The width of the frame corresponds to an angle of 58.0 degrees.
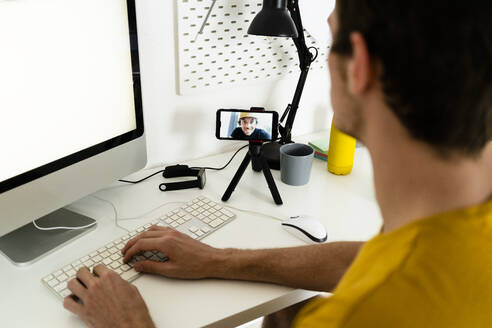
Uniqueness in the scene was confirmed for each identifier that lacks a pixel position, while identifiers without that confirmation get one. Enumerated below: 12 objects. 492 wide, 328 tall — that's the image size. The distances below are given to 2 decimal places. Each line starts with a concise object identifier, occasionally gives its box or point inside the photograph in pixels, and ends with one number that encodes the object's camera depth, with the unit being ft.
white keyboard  2.71
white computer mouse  3.12
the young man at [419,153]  1.65
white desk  2.52
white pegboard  3.91
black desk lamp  3.66
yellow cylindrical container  4.03
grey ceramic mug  3.78
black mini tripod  3.62
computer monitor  2.61
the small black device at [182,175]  3.78
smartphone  3.73
